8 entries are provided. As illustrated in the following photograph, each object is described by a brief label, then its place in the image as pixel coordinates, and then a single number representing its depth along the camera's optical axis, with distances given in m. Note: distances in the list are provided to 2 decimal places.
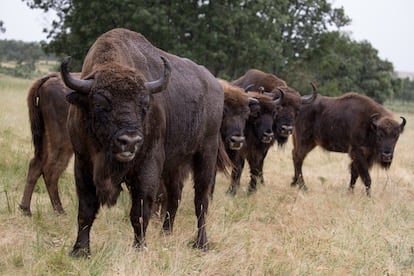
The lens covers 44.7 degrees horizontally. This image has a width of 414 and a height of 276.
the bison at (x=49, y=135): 6.96
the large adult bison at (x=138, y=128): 4.17
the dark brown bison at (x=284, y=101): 10.41
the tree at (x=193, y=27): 25.12
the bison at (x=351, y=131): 10.33
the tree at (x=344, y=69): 37.00
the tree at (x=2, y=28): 35.56
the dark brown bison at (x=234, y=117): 8.16
